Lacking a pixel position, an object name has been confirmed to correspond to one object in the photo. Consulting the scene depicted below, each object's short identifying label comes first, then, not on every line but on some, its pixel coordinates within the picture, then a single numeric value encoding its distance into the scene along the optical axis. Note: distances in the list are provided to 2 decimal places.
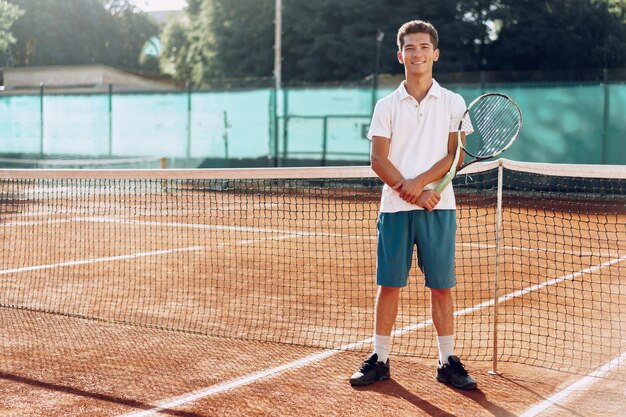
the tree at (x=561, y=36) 33.84
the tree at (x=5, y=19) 28.92
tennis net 5.93
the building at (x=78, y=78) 33.34
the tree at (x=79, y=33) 56.03
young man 4.60
